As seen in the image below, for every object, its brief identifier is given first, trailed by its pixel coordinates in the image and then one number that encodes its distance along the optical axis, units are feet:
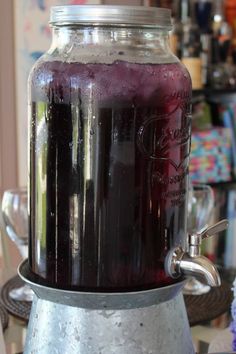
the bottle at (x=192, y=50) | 6.81
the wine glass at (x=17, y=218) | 3.10
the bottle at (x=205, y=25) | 7.21
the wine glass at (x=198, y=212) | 3.09
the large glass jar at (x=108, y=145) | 1.46
